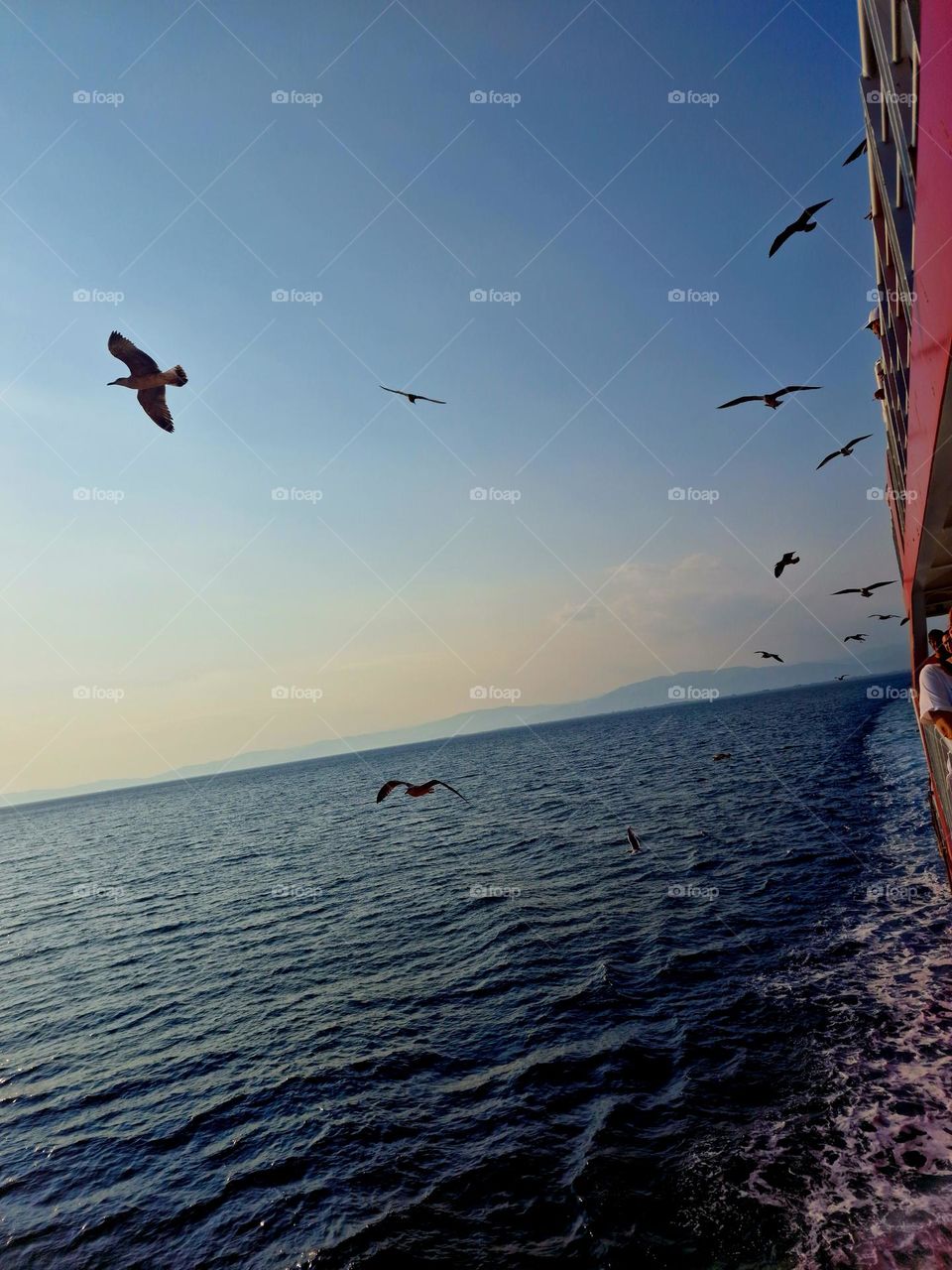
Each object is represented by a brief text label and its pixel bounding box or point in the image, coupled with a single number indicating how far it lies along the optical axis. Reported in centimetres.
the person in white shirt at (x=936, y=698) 711
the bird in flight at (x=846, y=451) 1473
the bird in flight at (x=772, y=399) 1004
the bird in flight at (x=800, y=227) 863
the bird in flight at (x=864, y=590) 1586
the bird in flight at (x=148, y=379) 1012
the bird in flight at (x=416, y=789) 1362
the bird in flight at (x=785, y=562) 1366
